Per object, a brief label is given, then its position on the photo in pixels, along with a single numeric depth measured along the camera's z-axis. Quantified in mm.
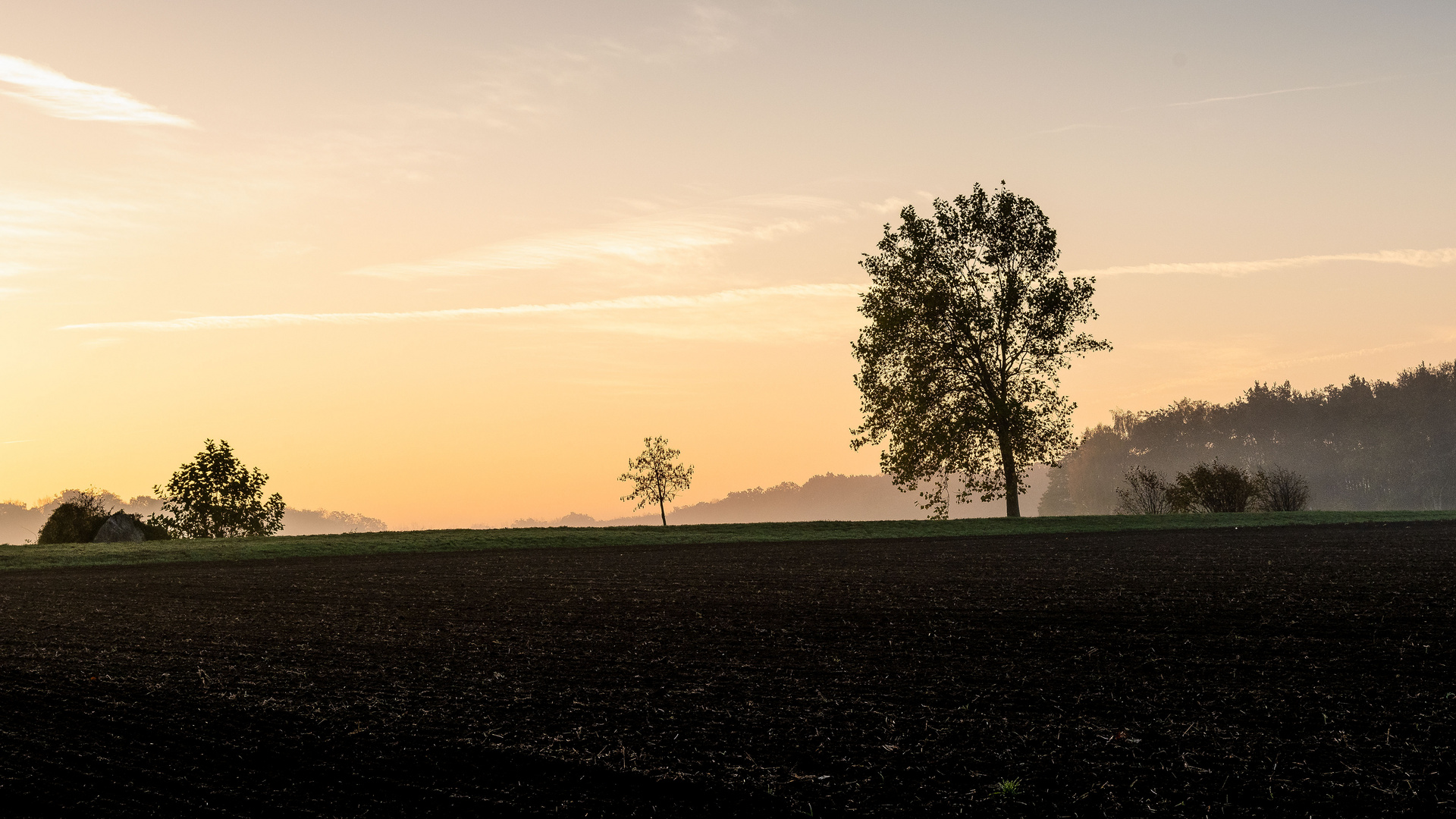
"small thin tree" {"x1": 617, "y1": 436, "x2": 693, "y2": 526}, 71688
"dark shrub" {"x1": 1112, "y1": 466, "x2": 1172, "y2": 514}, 60691
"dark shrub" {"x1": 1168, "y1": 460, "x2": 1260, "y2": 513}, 59719
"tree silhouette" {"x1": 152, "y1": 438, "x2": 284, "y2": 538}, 65312
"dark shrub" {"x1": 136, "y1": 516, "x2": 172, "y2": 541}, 60625
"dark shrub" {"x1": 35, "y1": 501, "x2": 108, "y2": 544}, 58906
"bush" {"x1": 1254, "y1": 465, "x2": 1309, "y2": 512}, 59656
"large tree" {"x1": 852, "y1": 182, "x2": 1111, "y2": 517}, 50938
